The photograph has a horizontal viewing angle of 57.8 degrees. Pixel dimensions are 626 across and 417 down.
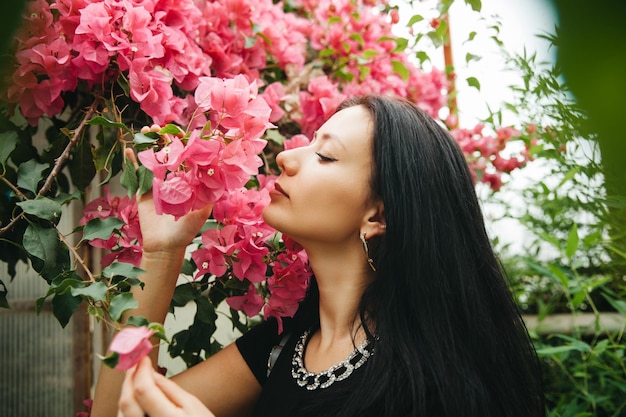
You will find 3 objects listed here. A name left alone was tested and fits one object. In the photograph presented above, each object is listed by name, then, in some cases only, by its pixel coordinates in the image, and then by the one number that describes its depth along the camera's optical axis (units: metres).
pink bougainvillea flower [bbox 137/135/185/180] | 0.82
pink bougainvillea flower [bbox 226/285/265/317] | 1.14
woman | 1.00
